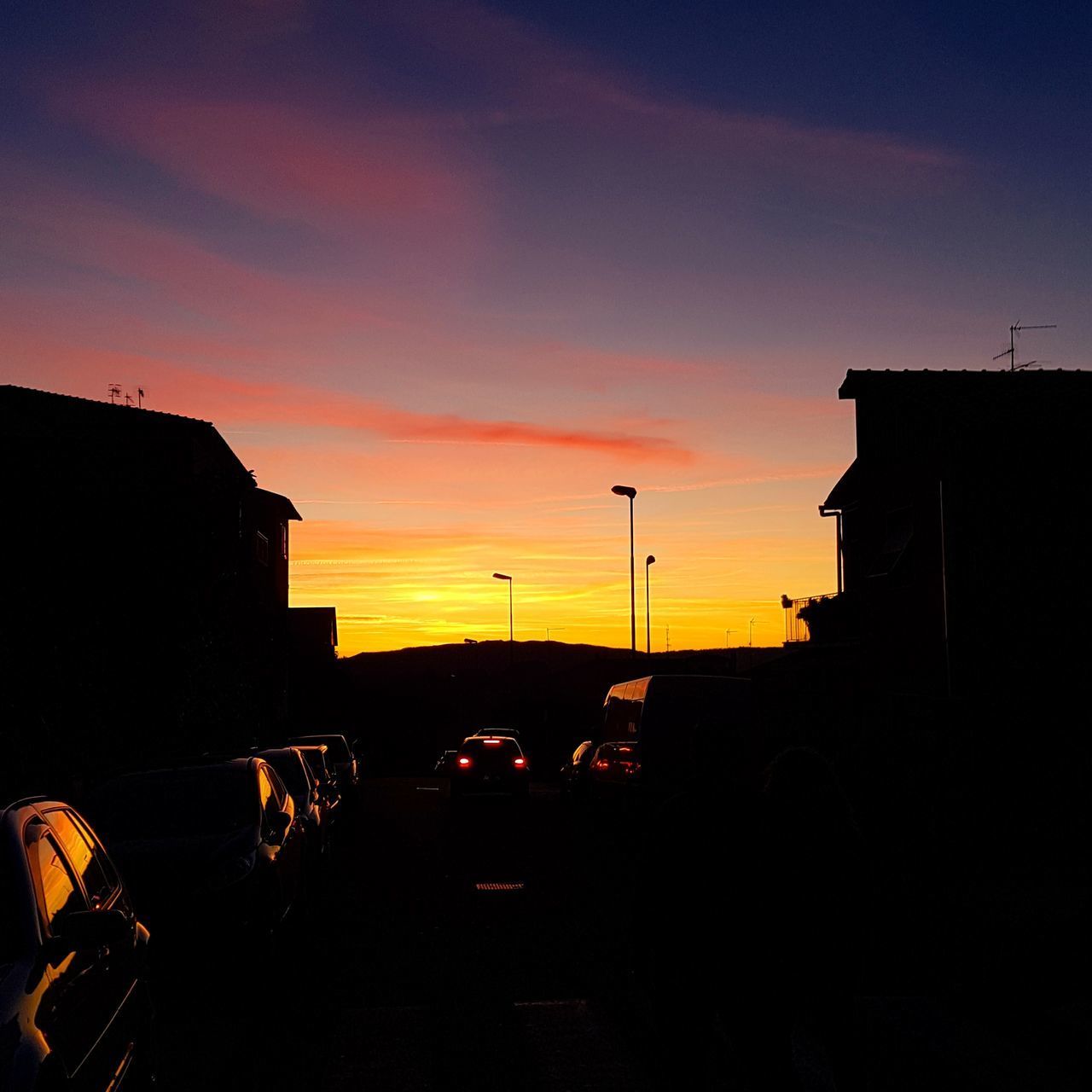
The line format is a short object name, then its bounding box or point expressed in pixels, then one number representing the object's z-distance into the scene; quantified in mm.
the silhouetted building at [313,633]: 75062
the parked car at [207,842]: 9406
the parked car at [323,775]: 19334
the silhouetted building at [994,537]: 23516
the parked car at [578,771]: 27266
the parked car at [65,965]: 4219
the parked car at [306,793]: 14906
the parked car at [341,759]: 25969
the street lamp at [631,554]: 48656
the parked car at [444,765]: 32969
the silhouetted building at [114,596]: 17531
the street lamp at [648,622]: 54250
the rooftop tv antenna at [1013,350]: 30500
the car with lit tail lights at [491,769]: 32312
